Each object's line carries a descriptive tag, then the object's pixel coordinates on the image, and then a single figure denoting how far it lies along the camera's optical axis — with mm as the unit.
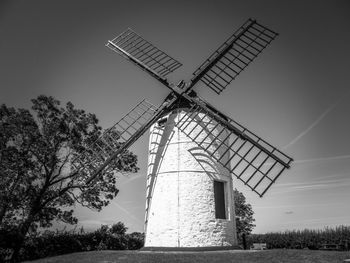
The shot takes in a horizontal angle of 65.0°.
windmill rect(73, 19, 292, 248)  12328
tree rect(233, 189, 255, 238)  34553
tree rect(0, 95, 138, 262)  15922
